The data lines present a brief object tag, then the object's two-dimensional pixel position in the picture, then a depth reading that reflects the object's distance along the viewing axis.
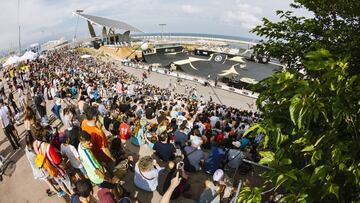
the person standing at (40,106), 12.02
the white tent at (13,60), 23.08
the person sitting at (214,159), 7.68
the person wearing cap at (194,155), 7.66
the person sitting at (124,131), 9.70
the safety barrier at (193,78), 34.31
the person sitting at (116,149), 7.88
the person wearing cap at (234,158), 8.05
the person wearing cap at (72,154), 6.64
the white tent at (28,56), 23.69
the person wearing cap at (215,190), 5.86
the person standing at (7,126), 9.29
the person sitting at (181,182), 6.13
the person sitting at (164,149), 7.71
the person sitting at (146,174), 6.28
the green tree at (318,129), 2.68
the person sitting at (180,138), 8.83
